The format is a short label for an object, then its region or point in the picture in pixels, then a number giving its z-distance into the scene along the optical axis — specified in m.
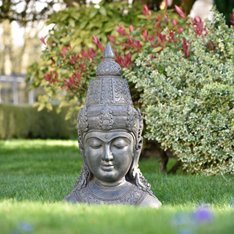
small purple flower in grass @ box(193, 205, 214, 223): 3.95
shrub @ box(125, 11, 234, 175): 10.60
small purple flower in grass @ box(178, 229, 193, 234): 3.67
